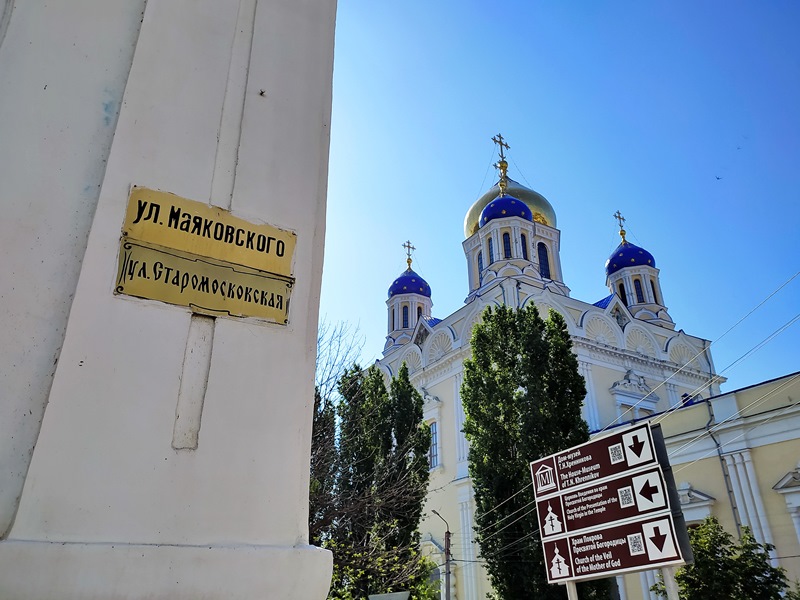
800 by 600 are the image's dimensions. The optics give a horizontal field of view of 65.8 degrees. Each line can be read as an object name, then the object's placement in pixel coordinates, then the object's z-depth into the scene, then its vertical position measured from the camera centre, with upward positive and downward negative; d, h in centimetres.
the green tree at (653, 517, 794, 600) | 1047 +61
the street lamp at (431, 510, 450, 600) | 1514 +133
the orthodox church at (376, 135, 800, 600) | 2117 +967
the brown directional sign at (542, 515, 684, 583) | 686 +68
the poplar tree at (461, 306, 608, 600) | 1363 +404
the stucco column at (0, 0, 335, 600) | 164 +79
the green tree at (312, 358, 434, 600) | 960 +243
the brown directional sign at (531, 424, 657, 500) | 736 +176
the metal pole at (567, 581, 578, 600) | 791 +27
